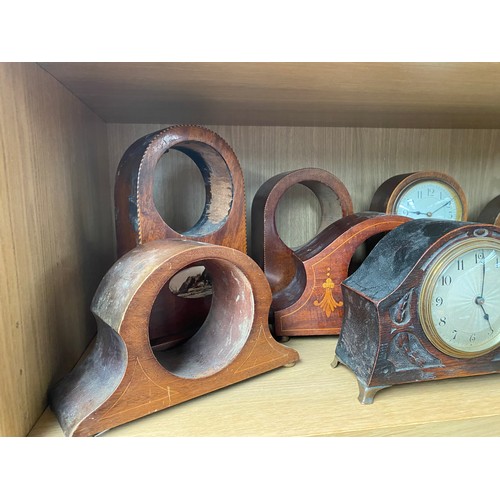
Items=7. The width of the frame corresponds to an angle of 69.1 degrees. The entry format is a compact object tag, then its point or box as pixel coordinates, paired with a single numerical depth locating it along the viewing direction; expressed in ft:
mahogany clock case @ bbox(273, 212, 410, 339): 2.54
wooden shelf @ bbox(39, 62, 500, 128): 1.81
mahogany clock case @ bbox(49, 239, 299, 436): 1.70
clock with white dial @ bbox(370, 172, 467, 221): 3.07
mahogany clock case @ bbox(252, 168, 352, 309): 2.81
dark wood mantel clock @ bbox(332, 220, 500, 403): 1.86
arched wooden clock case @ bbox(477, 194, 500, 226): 3.35
